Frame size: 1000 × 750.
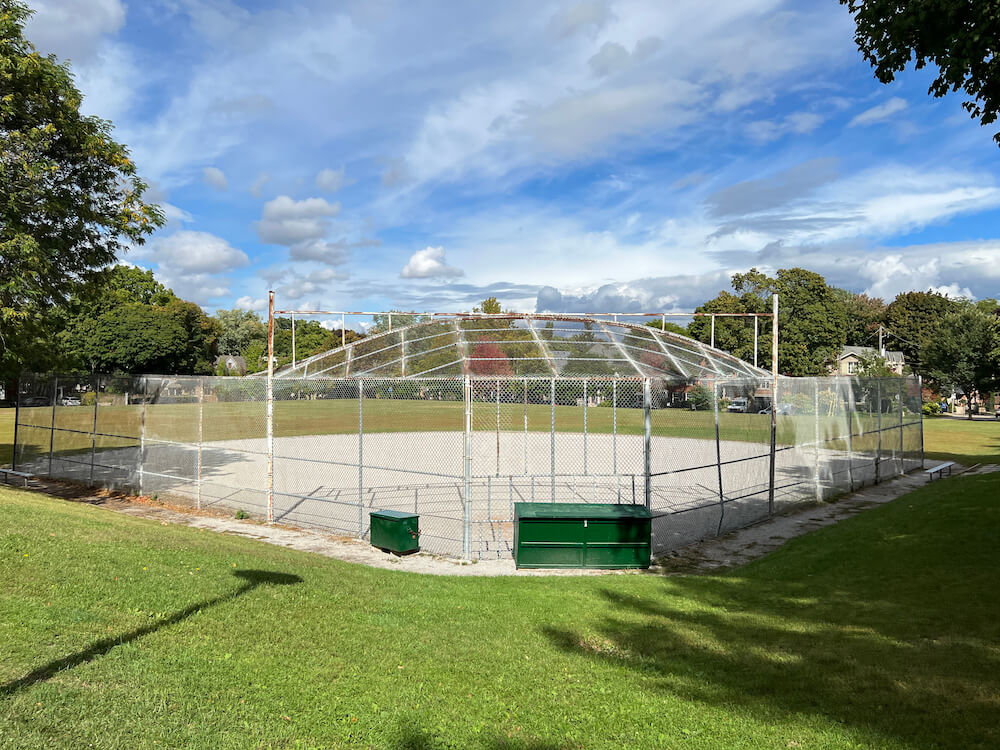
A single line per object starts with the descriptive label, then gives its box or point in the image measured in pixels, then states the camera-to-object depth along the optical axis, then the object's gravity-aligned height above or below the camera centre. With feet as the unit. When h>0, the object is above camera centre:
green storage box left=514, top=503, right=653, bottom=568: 31.17 -7.10
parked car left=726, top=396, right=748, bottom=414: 68.23 -0.74
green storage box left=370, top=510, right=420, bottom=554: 33.99 -7.47
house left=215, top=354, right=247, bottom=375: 277.85 +14.56
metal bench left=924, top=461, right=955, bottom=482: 60.23 -6.89
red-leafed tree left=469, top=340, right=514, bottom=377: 68.05 +3.98
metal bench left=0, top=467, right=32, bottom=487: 55.05 -7.38
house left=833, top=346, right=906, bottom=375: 247.40 +17.11
